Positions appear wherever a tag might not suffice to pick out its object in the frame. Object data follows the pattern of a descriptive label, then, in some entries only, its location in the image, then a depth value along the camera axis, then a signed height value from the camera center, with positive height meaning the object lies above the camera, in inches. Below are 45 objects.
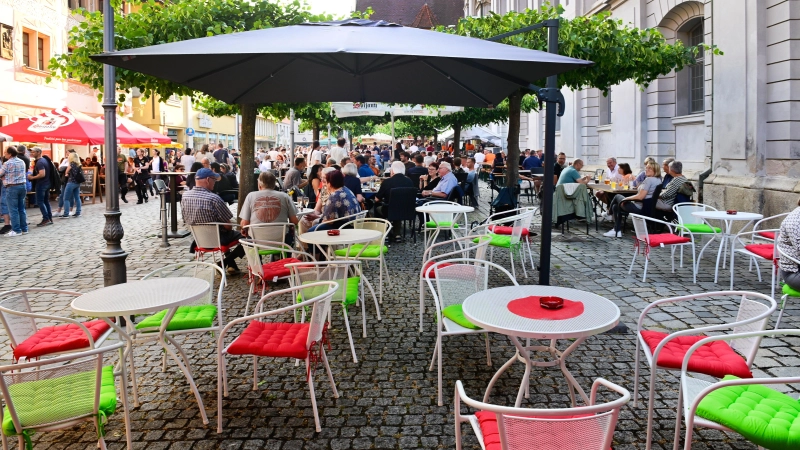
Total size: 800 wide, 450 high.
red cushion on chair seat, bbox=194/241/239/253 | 295.0 -25.4
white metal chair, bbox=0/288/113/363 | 146.3 -34.3
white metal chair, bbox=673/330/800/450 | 99.7 -37.3
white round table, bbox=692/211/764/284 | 294.7 -13.3
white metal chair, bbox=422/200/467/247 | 336.6 -17.4
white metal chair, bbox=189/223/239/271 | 292.2 -20.3
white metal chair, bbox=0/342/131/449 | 110.2 -36.8
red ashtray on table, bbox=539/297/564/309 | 136.5 -24.1
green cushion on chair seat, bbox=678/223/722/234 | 321.6 -20.0
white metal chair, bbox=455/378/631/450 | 85.6 -32.3
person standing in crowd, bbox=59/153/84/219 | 613.5 +11.6
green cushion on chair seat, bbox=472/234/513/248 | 289.6 -22.9
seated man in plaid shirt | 292.2 -6.1
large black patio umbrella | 155.3 +42.5
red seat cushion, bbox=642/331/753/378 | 128.1 -35.1
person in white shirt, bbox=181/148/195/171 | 691.3 +35.4
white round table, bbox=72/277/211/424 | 143.9 -24.9
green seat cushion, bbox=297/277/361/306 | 194.1 -31.4
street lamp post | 229.5 +3.2
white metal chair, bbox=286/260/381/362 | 191.4 -26.6
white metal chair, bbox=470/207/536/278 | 285.8 -19.5
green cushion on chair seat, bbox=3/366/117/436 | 112.1 -37.1
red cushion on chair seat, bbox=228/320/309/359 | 145.1 -34.7
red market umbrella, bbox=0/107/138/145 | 623.2 +64.7
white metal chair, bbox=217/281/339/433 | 144.9 -34.6
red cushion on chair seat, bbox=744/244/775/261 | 245.3 -24.4
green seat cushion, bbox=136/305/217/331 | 164.6 -32.6
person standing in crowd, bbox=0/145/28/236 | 489.4 +6.6
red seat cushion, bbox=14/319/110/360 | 148.4 -34.6
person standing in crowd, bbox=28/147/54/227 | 554.3 +9.8
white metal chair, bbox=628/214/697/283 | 293.6 -22.8
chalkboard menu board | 770.2 +14.3
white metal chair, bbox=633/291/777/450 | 126.7 -34.7
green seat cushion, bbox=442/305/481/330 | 162.9 -32.8
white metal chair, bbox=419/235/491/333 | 193.9 -22.5
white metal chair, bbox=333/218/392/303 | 260.8 -23.2
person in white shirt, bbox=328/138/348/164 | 553.3 +34.0
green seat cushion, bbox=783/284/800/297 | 199.4 -32.4
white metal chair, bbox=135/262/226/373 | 162.2 -32.8
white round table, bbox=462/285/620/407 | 124.1 -26.3
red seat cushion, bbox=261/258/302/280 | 223.6 -27.1
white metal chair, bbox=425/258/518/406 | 182.4 -25.8
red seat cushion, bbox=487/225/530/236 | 320.2 -19.8
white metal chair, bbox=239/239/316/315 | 220.8 -26.3
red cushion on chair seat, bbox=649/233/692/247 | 293.7 -23.3
